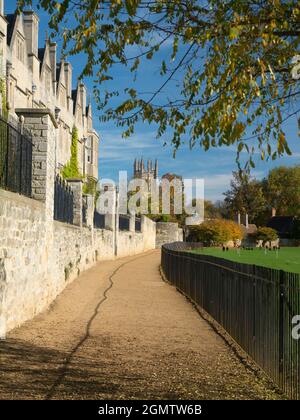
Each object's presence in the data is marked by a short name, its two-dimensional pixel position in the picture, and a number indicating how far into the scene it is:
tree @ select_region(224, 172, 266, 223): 98.69
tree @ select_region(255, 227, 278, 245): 72.19
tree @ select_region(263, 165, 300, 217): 98.44
